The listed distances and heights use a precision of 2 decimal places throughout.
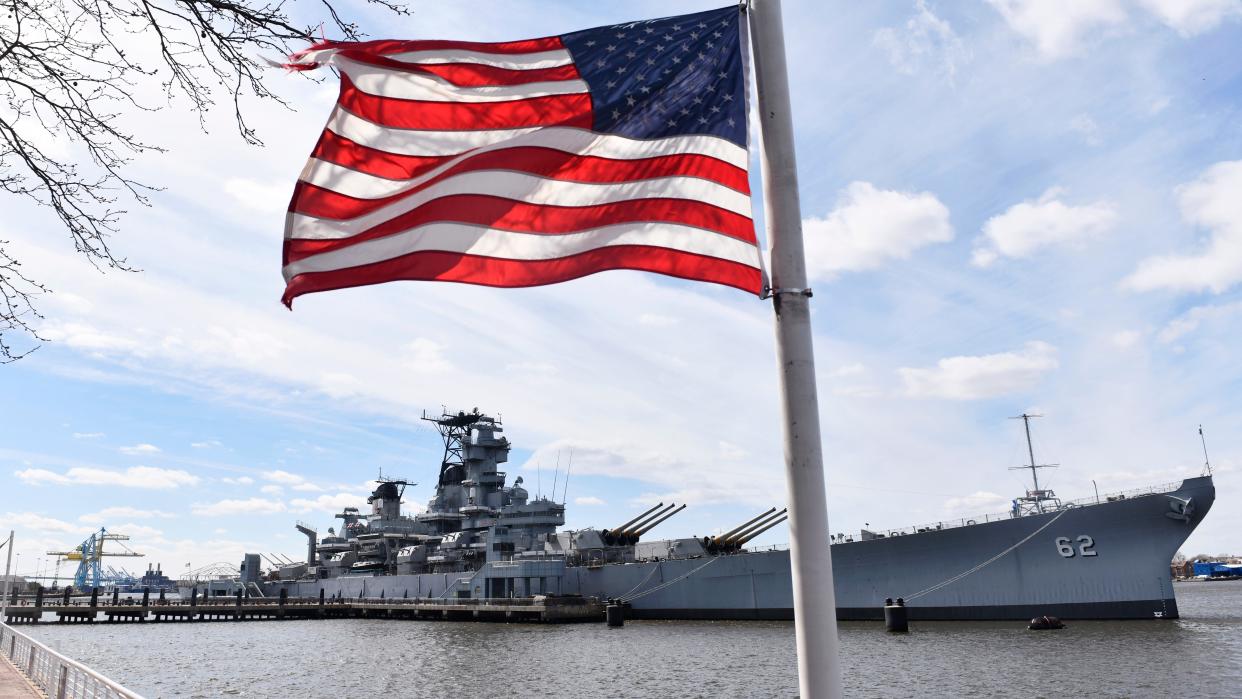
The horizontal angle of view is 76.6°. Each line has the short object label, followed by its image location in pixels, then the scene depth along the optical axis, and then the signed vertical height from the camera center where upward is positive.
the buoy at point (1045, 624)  30.14 -3.41
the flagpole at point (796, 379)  3.36 +0.71
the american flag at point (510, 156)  4.71 +2.40
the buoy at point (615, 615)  42.44 -3.62
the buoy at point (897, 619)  32.66 -3.30
